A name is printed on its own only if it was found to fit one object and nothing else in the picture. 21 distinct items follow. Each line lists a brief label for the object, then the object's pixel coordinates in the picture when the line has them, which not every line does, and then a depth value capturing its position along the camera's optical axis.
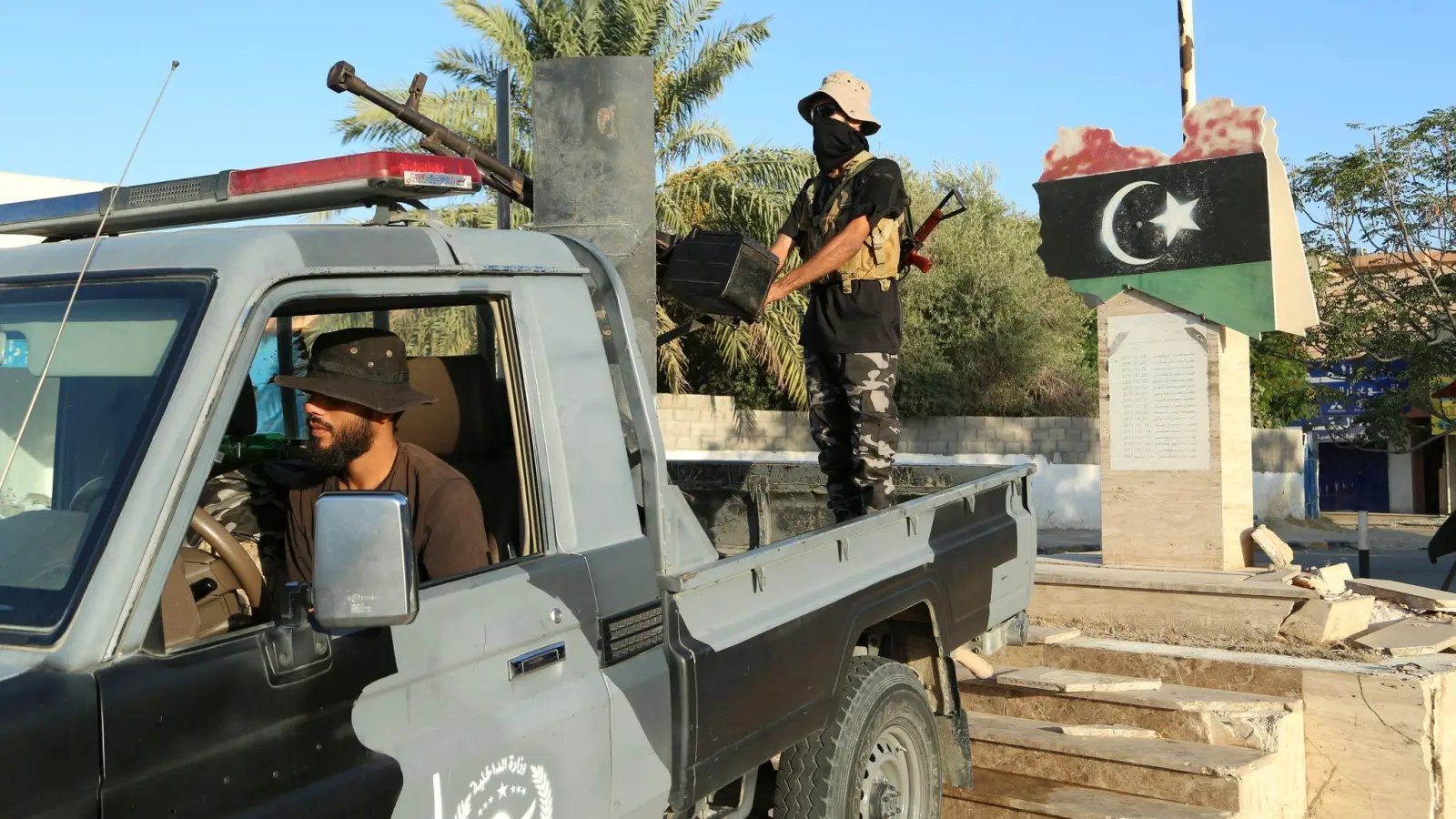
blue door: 43.16
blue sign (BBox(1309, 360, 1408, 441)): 27.12
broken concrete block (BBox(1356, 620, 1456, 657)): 6.96
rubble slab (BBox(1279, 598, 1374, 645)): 7.30
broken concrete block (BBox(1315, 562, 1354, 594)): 7.97
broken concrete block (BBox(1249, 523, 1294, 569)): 8.70
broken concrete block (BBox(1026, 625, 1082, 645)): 7.29
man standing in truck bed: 5.40
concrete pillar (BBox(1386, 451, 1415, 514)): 42.59
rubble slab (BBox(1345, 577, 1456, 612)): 7.90
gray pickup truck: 2.06
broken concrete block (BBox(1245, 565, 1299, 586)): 7.95
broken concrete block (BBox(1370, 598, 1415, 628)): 8.08
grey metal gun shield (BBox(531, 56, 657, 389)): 4.66
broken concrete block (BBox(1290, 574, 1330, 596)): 7.68
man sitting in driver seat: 2.94
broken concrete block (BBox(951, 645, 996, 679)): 6.18
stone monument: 8.78
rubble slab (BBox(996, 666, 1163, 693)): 6.48
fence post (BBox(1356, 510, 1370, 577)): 13.73
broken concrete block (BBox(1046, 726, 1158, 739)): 6.18
